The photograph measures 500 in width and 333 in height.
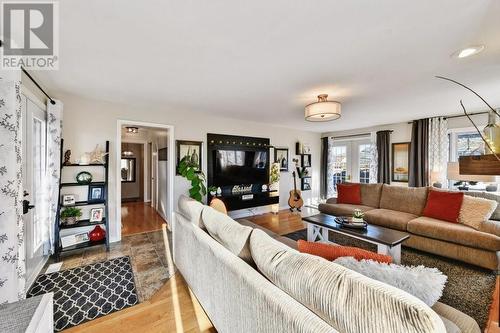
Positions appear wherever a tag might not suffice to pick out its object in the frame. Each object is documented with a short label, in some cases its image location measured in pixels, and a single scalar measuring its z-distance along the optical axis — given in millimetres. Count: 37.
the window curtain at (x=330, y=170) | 6402
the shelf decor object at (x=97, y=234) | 3039
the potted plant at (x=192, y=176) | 3736
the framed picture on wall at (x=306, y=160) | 6113
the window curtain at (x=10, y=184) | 1480
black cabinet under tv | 4602
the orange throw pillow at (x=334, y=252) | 1162
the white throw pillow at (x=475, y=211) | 2697
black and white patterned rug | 1808
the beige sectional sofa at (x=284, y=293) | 651
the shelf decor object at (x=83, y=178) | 3010
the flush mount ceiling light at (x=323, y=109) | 2859
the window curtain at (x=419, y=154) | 4461
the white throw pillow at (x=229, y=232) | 1338
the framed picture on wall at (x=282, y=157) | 5512
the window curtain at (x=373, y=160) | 5344
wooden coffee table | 2351
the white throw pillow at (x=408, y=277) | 927
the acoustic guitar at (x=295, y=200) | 5473
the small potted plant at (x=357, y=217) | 2799
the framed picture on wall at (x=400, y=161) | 4898
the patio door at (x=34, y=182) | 2221
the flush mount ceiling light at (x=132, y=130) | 5341
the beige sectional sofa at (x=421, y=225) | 2459
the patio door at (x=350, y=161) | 5797
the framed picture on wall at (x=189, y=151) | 4023
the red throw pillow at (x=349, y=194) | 4266
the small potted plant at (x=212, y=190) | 4242
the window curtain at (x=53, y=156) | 2689
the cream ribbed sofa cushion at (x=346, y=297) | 603
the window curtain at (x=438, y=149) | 4273
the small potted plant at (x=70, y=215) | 2932
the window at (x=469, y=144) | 3992
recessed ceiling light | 1785
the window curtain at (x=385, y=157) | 5137
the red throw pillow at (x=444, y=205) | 2957
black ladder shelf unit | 2779
